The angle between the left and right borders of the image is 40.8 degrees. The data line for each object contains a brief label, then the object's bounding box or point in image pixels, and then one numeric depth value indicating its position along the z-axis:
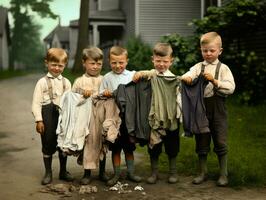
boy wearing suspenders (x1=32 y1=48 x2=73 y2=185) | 4.09
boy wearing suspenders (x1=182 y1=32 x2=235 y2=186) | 3.93
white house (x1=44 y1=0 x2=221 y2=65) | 18.46
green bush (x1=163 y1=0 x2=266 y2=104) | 8.26
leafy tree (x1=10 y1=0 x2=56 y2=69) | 32.28
